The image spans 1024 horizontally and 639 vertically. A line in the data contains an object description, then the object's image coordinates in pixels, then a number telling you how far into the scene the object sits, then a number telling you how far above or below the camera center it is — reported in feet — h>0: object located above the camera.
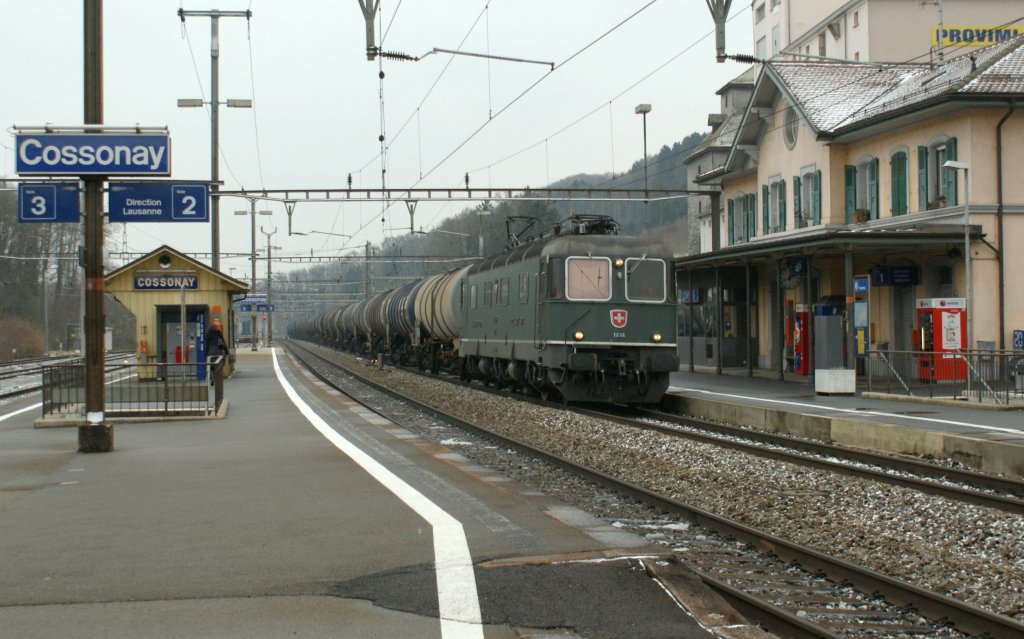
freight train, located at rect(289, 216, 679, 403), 64.39 +0.59
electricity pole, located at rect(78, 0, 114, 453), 41.73 +2.45
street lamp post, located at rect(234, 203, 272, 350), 170.86 +18.89
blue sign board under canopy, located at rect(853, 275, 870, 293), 75.87 +2.67
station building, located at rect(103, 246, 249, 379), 88.94 +2.69
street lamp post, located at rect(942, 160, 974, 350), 67.31 +4.28
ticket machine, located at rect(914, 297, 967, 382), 65.92 -1.19
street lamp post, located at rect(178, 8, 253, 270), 105.50 +22.37
